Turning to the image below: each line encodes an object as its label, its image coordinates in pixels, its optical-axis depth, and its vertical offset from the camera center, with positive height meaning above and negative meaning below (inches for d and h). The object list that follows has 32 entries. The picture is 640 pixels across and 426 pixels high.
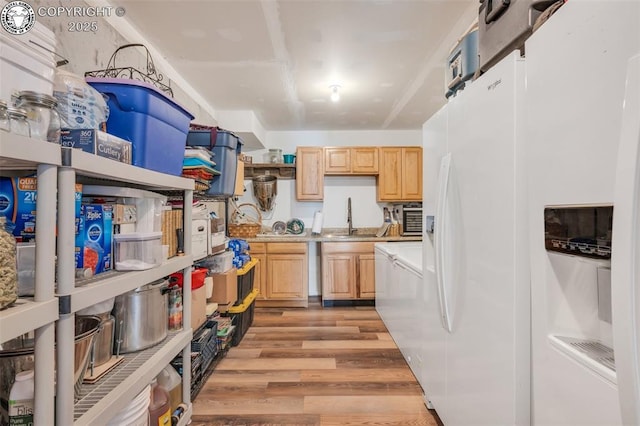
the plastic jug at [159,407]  54.5 -33.0
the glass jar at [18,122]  31.3 +9.5
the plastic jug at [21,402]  33.6 -19.5
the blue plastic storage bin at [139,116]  50.4 +16.5
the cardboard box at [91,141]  40.4 +9.8
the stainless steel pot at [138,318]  52.6 -17.1
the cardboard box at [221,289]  96.7 -21.7
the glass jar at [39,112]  33.5 +11.2
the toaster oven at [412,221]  172.1 -1.7
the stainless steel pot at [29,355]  36.3 -16.5
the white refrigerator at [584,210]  21.1 +0.7
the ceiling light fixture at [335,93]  120.9 +48.3
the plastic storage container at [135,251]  49.3 -5.4
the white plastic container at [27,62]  37.0 +18.9
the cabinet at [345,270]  159.6 -26.0
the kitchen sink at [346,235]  175.2 -9.8
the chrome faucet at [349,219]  180.9 -1.1
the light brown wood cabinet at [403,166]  173.5 +28.0
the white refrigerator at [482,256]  39.5 -5.6
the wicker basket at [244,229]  161.2 -5.9
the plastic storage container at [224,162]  88.9 +15.6
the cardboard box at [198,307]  76.5 -22.1
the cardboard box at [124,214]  49.9 +0.5
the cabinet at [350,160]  173.0 +31.1
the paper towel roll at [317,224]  175.8 -3.6
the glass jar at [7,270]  28.7 -5.0
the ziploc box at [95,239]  44.4 -3.1
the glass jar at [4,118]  30.0 +9.3
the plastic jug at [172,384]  63.7 -33.8
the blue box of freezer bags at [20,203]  36.4 +1.5
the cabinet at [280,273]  158.2 -27.5
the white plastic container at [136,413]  44.2 -27.8
